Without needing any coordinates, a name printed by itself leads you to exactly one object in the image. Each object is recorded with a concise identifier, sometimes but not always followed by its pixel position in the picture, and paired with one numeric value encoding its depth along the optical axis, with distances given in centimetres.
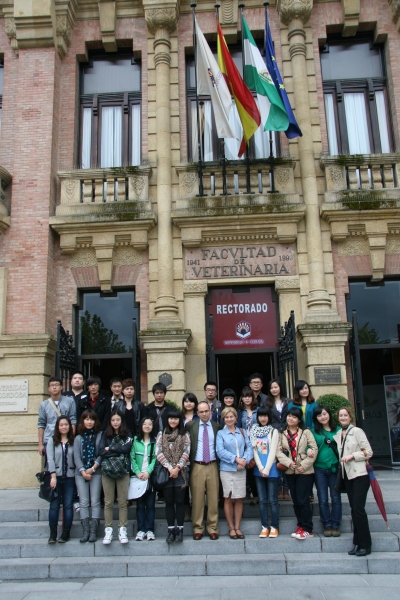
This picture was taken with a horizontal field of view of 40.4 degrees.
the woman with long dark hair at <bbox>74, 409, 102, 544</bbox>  756
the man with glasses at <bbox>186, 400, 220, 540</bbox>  754
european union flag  1228
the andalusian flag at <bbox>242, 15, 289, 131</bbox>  1211
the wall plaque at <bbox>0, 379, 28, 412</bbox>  1166
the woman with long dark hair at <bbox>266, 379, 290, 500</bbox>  822
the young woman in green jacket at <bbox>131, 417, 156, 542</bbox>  754
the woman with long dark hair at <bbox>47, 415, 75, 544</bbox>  759
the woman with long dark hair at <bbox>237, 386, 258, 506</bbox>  817
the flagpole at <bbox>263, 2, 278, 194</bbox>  1261
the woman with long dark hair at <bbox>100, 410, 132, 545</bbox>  749
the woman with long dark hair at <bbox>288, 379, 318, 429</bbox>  830
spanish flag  1221
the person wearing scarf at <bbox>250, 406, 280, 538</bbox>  752
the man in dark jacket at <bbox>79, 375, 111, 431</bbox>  841
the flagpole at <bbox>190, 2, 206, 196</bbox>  1265
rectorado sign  1245
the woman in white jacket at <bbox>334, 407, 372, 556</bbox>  709
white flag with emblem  1230
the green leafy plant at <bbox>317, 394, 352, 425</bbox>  1002
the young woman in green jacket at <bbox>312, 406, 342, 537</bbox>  752
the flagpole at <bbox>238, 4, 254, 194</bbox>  1266
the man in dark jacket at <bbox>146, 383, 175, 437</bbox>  813
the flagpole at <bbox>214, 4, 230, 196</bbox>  1266
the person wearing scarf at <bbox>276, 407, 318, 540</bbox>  744
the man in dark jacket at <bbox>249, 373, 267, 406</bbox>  855
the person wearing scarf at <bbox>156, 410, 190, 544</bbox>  740
